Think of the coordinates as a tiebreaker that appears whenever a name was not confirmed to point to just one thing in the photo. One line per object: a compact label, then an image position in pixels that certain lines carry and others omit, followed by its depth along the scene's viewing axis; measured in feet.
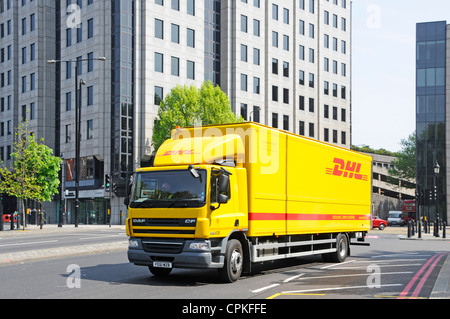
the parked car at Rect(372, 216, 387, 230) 159.12
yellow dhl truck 36.58
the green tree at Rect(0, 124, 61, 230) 121.94
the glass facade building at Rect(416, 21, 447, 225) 213.87
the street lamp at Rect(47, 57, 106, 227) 131.89
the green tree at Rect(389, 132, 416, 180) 275.18
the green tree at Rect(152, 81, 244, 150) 155.33
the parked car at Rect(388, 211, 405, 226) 211.20
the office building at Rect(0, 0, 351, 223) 174.09
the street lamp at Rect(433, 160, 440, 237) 117.85
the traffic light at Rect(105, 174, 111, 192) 139.13
